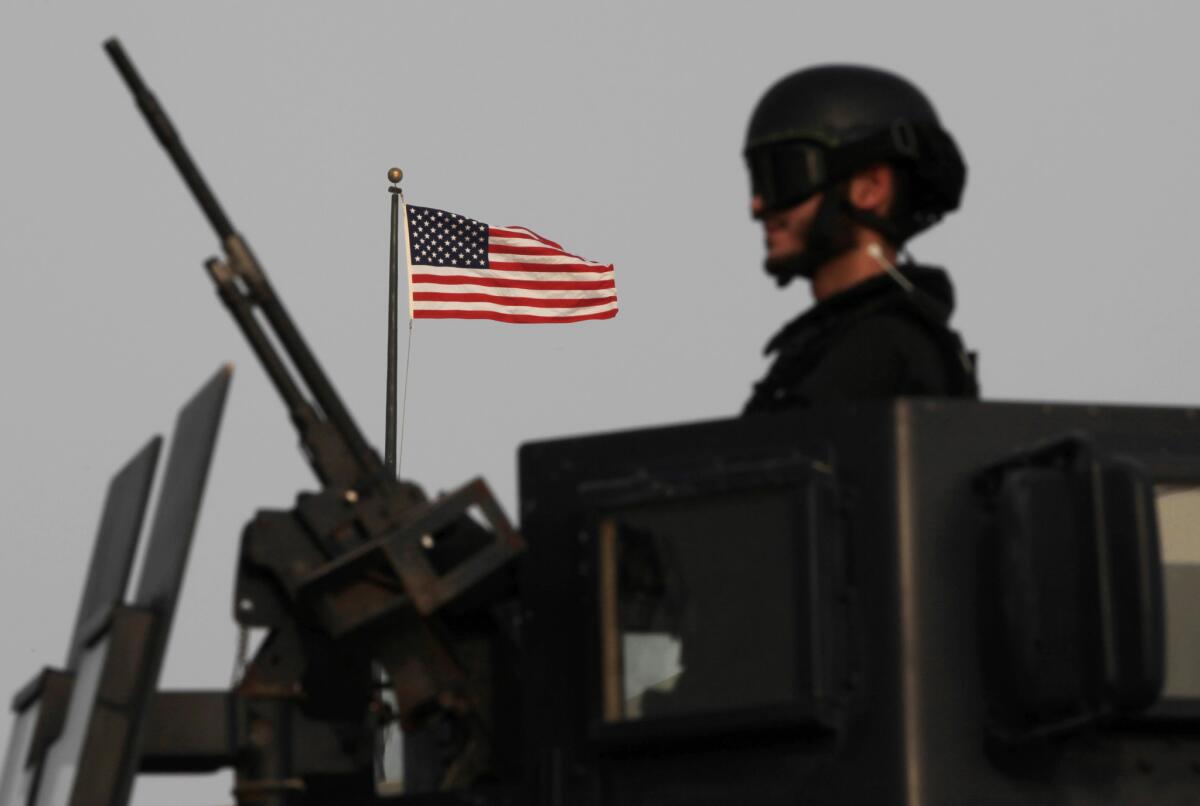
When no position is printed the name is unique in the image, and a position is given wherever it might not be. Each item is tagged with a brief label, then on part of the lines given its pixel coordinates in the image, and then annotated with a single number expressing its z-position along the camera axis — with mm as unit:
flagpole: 45687
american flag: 47875
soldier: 14516
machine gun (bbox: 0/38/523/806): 14094
